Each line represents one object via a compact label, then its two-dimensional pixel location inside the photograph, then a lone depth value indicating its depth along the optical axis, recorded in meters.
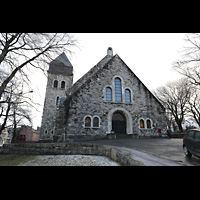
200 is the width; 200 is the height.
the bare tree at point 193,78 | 8.72
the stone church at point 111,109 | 11.95
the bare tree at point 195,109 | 21.84
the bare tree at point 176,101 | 22.84
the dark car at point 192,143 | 4.23
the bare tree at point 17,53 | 6.02
